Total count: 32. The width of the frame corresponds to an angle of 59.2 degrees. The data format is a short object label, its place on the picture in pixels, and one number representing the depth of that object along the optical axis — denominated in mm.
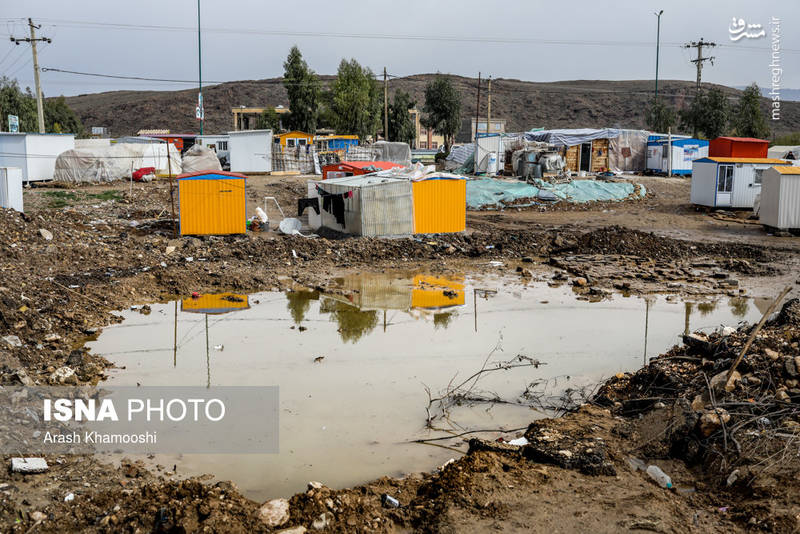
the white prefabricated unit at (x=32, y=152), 32875
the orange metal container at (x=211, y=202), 18734
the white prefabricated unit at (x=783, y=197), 20672
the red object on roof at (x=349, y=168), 23672
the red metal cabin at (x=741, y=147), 29047
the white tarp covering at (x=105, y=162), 33875
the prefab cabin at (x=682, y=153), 38438
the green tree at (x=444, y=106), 64938
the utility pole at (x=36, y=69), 37734
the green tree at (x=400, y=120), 60531
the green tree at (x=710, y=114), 51281
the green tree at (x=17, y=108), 56719
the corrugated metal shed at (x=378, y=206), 19078
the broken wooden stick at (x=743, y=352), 7002
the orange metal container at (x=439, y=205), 19562
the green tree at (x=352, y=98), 51438
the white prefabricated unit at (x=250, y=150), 39562
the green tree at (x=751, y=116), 50406
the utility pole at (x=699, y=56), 53306
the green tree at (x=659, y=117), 55891
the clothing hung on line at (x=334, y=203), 20328
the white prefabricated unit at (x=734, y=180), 25562
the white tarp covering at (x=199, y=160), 37250
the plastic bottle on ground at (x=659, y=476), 6211
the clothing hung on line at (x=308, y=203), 21875
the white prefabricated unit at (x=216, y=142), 43562
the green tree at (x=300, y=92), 52656
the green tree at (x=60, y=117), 63375
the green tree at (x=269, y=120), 63875
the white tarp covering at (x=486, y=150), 37938
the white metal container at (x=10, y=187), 19672
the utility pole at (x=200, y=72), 46125
